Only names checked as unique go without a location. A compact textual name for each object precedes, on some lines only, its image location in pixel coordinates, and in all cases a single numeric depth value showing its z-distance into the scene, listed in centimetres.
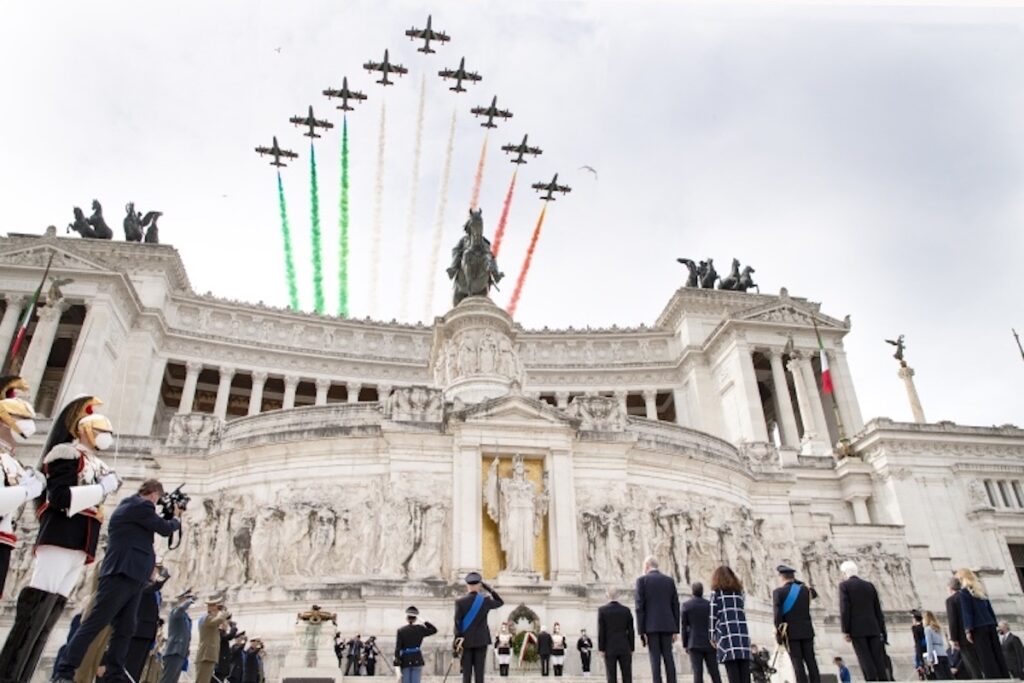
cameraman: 659
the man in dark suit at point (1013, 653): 1377
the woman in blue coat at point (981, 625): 1005
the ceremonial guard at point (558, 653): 1579
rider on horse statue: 2877
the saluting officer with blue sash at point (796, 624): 959
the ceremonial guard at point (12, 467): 540
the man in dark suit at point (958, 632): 1022
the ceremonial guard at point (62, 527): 583
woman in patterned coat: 935
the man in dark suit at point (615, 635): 1055
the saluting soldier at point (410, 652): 1115
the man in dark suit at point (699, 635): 984
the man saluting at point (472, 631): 1016
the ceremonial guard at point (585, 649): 1634
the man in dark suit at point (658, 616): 1006
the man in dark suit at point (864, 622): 993
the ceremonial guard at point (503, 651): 1592
